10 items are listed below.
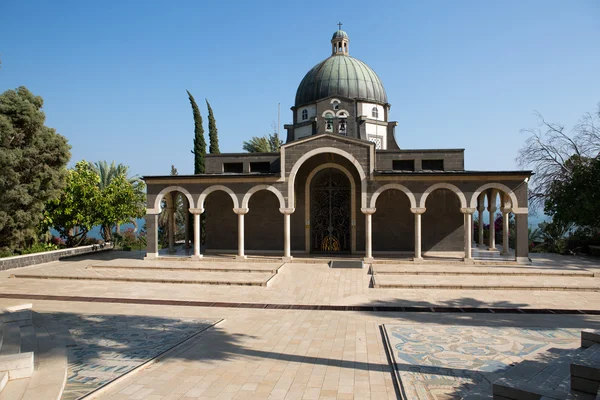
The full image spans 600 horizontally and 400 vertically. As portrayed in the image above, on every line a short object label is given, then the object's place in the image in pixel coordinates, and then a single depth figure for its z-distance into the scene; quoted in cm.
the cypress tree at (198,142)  3113
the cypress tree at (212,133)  3353
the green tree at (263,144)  4727
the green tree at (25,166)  2103
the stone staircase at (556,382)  516
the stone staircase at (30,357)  650
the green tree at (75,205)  2522
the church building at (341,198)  2175
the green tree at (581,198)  2211
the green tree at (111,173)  3631
